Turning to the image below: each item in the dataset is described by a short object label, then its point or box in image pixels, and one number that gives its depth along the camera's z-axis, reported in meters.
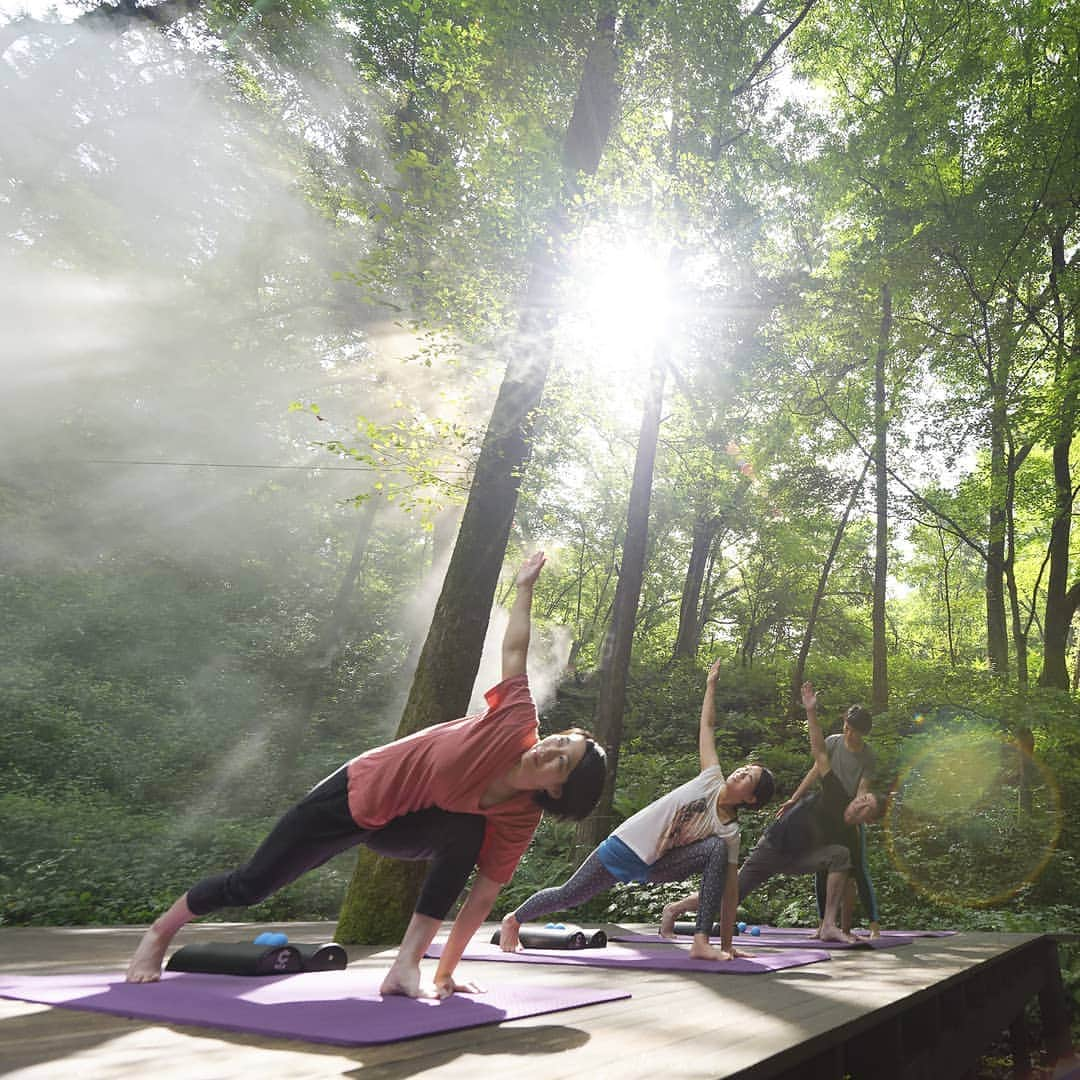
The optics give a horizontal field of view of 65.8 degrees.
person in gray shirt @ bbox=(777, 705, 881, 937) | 6.28
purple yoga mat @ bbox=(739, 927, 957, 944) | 6.44
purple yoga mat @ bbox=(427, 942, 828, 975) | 4.20
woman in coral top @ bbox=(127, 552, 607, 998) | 2.81
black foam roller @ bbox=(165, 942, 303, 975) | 3.08
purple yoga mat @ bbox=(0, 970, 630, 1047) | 2.21
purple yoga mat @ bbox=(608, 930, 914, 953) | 5.55
